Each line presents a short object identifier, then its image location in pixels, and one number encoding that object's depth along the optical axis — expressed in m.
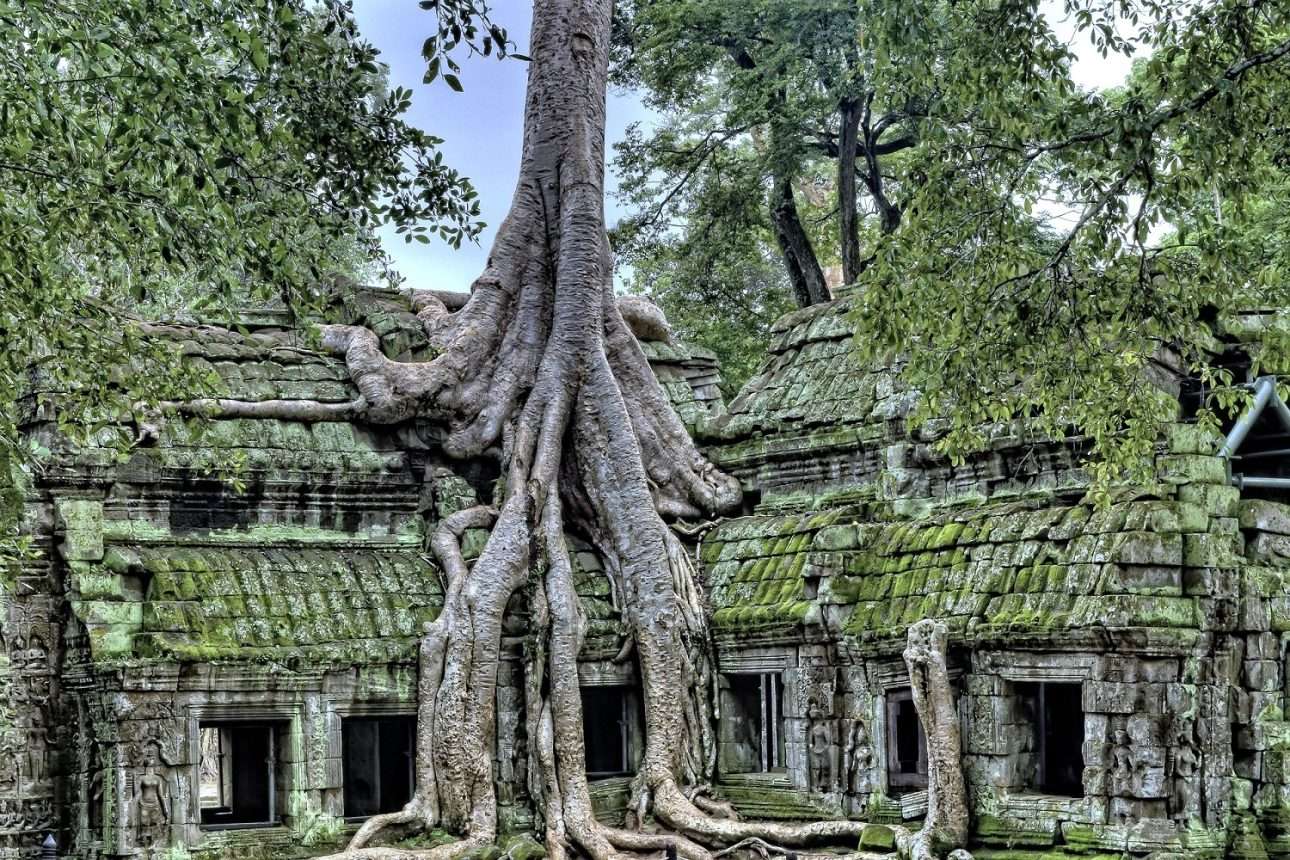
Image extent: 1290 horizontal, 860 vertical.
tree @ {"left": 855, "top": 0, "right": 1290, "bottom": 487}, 11.34
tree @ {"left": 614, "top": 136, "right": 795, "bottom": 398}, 26.38
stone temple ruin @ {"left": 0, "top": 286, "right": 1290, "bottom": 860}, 13.99
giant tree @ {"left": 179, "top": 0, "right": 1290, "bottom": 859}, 16.00
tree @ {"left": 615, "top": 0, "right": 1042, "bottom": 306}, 24.06
